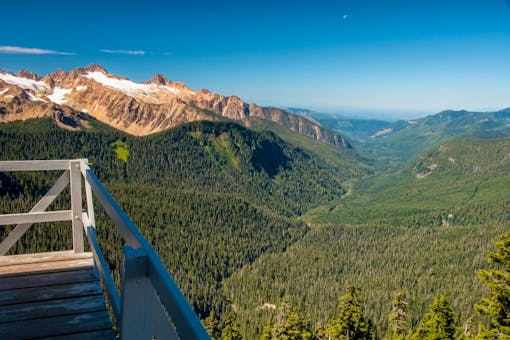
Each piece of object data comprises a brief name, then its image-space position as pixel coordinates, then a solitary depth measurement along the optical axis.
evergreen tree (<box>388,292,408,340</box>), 33.12
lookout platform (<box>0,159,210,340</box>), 1.96
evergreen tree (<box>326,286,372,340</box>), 26.38
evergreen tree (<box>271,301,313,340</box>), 29.69
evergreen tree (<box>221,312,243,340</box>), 37.51
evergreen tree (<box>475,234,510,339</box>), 12.91
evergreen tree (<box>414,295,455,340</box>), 22.28
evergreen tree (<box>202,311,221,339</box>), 43.20
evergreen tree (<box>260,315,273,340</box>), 35.16
